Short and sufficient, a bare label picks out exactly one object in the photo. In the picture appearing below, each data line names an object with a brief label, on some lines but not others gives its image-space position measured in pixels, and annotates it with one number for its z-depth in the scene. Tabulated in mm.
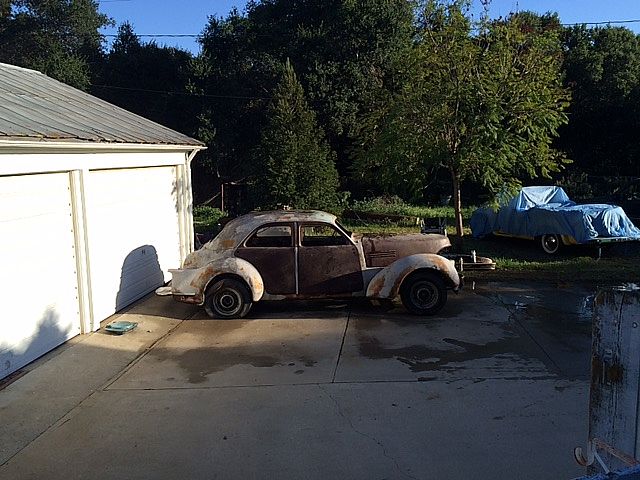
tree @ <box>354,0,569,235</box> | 12188
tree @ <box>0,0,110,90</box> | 31422
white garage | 6949
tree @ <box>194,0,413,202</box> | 26297
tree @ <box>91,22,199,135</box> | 31219
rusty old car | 9086
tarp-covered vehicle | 13812
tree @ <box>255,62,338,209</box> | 17672
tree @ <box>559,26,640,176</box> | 27609
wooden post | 2338
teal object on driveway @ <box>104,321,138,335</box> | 8430
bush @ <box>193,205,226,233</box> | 19800
